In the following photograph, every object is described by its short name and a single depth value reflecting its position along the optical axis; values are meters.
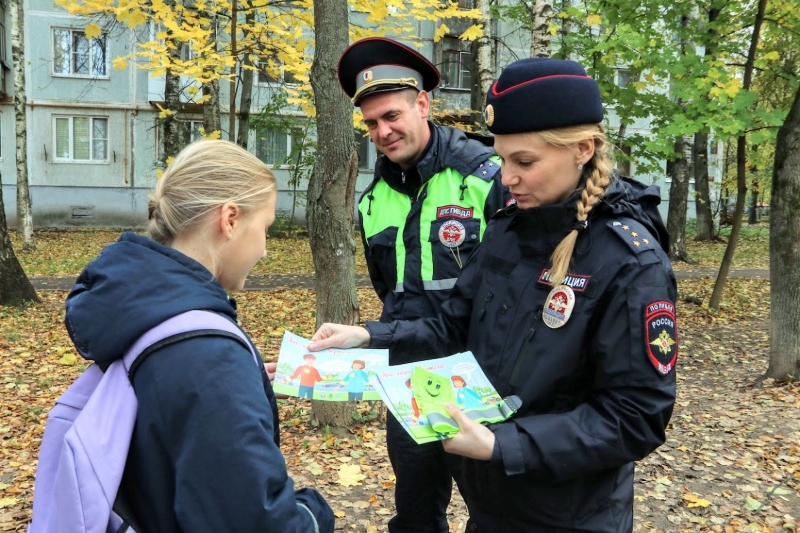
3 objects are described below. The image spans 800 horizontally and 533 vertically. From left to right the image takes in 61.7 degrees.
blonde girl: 1.37
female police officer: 1.70
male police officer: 2.80
